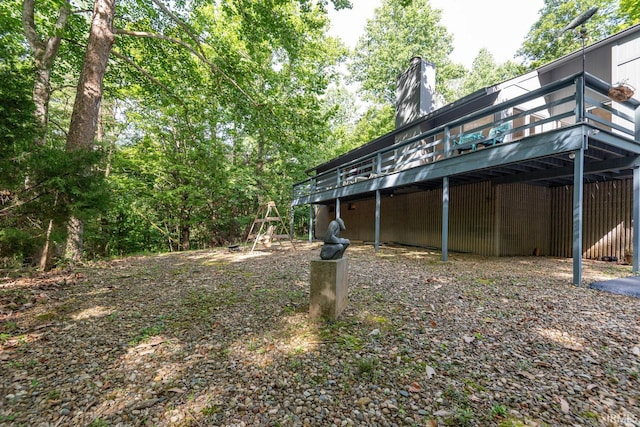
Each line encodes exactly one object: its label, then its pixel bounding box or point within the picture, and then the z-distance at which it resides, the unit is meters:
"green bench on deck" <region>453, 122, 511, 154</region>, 7.17
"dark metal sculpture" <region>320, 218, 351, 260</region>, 3.71
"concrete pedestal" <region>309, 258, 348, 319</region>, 3.39
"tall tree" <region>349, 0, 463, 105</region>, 23.20
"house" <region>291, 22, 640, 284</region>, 5.54
